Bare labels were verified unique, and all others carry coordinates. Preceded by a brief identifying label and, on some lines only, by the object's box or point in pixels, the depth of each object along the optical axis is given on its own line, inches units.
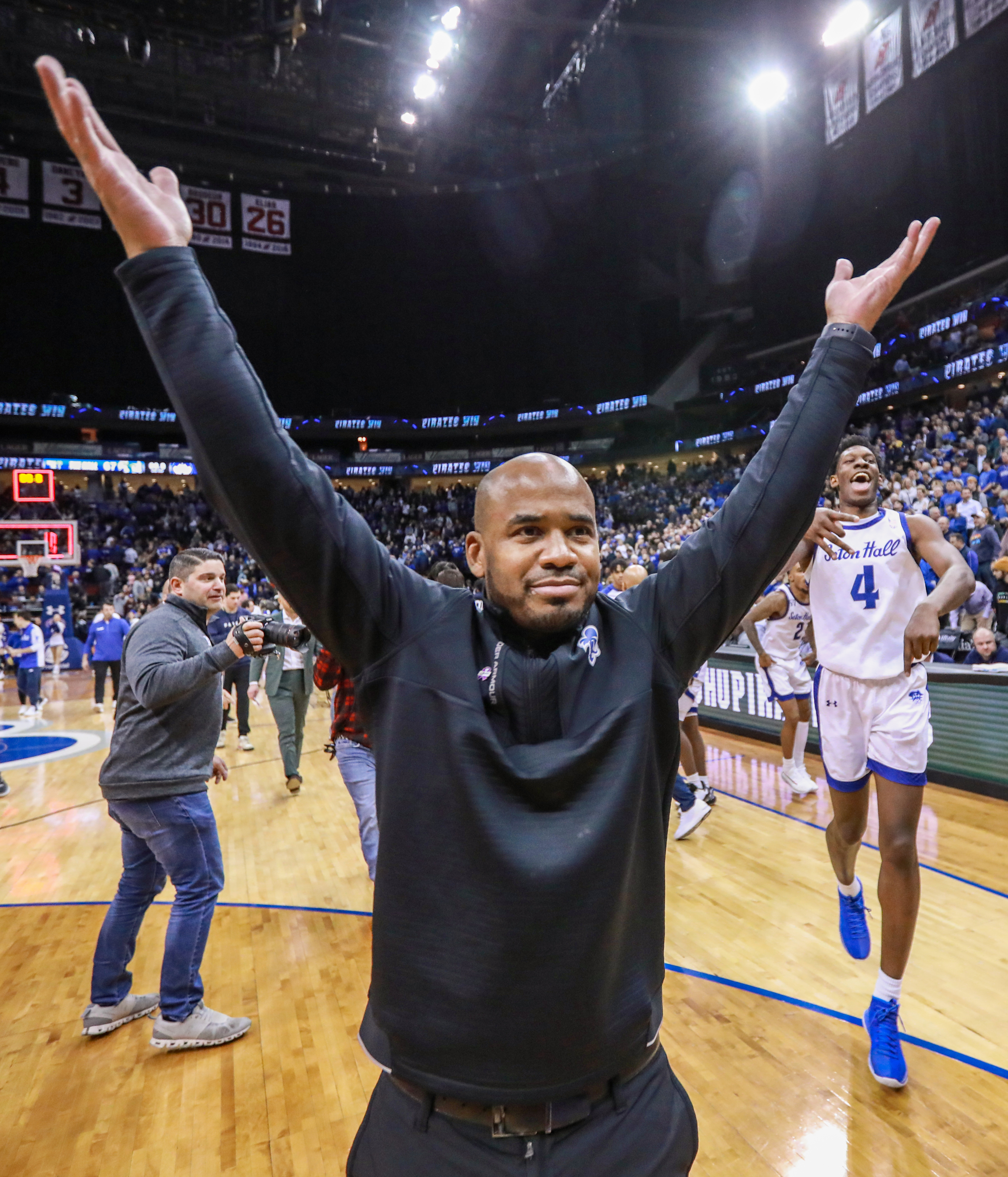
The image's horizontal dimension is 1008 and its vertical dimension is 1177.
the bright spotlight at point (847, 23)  709.9
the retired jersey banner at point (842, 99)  763.4
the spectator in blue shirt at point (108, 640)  468.1
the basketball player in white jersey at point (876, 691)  109.8
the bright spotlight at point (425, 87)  749.3
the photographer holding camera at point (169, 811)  124.4
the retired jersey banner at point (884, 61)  700.0
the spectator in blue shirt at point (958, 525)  410.6
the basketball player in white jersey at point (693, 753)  228.2
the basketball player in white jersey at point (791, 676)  258.1
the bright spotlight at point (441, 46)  697.6
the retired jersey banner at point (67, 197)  871.7
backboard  679.1
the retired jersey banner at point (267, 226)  990.4
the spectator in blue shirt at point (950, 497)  449.6
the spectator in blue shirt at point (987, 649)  276.4
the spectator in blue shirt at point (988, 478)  473.7
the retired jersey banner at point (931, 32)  648.4
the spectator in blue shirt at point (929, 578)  378.6
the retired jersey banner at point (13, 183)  853.8
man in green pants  279.0
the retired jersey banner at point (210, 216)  927.0
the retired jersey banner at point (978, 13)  612.4
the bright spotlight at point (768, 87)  764.6
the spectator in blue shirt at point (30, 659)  436.5
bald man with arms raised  42.9
